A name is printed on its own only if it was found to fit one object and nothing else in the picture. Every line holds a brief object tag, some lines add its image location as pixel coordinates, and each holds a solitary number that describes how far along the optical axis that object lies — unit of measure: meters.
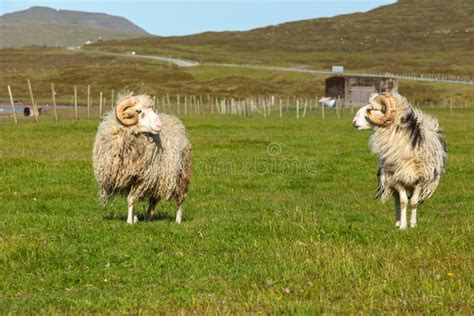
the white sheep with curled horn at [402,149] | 12.79
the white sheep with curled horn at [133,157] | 13.17
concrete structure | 85.50
